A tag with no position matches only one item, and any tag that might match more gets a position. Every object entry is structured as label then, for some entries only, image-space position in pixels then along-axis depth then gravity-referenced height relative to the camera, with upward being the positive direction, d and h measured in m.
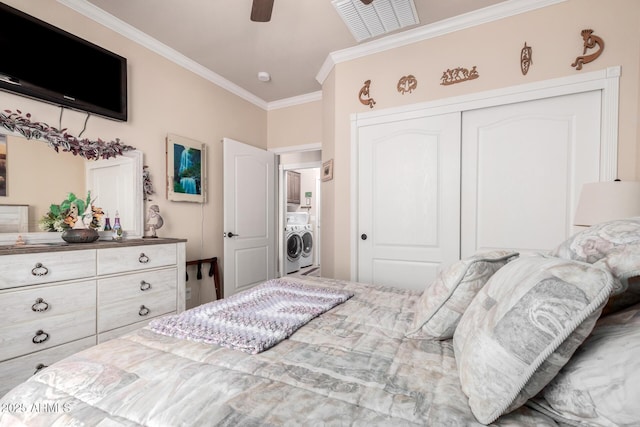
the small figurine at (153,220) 2.38 -0.10
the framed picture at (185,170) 2.64 +0.39
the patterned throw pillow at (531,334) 0.51 -0.24
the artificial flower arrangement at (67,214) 1.84 -0.04
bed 0.52 -0.43
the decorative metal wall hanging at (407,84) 2.46 +1.12
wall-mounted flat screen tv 1.71 +0.98
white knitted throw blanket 0.92 -0.44
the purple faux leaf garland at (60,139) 1.73 +0.49
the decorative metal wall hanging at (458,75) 2.25 +1.10
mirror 1.74 +0.19
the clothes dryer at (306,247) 5.70 -0.80
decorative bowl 1.79 -0.17
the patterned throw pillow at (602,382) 0.46 -0.31
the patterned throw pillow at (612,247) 0.59 -0.09
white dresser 1.40 -0.53
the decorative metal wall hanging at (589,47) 1.87 +1.10
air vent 2.00 +1.48
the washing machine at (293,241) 5.15 -0.63
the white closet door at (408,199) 2.36 +0.08
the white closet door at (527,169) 1.97 +0.31
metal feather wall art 2.06 +1.12
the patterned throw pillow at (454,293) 0.89 -0.28
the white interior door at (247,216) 3.14 -0.09
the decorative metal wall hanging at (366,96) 2.63 +1.08
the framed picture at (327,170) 2.90 +0.41
